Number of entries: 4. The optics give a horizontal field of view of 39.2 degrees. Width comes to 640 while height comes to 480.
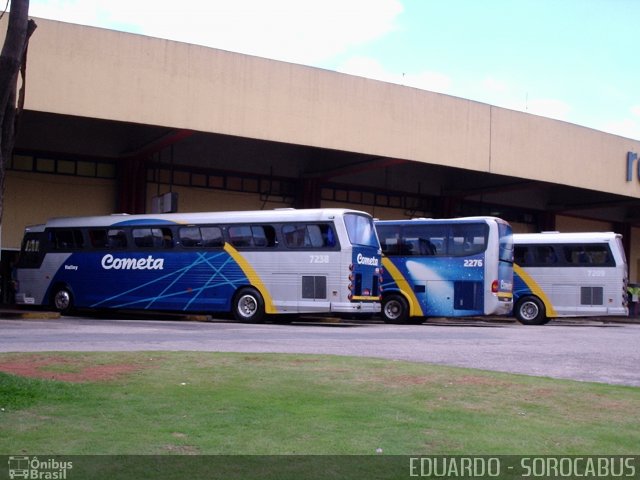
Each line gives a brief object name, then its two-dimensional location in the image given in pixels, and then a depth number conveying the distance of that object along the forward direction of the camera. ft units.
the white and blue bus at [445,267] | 83.20
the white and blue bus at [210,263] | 76.13
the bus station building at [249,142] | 85.92
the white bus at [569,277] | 91.45
